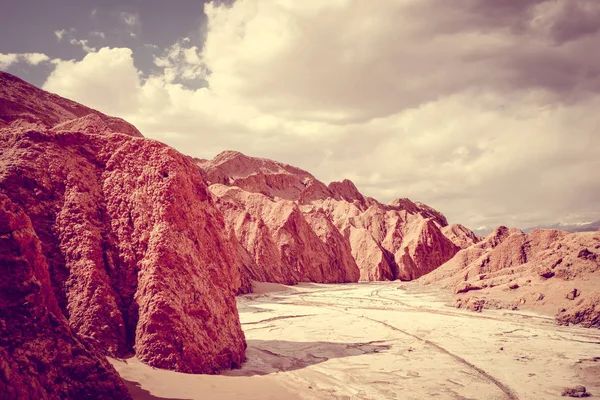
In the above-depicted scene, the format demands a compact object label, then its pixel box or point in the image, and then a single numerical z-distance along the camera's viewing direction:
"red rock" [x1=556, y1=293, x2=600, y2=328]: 13.20
